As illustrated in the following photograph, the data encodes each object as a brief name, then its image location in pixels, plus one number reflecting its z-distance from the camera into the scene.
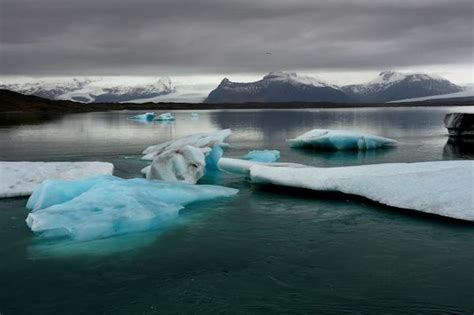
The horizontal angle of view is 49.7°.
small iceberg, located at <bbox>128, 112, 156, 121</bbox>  63.96
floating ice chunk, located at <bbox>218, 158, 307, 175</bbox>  14.64
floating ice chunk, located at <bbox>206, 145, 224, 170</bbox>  16.38
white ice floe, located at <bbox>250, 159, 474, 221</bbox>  9.98
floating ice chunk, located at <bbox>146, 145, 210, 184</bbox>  13.48
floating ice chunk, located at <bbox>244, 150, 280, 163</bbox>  18.48
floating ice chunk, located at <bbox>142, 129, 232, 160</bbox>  18.86
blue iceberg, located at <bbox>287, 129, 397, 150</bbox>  23.25
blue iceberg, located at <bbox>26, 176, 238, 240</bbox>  8.83
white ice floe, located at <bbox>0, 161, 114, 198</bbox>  12.34
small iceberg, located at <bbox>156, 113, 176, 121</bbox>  60.34
